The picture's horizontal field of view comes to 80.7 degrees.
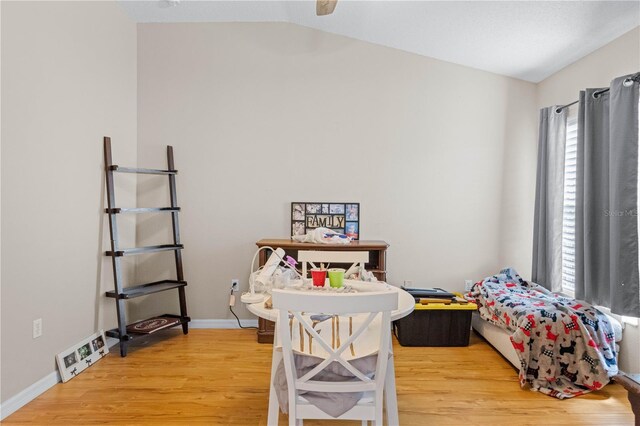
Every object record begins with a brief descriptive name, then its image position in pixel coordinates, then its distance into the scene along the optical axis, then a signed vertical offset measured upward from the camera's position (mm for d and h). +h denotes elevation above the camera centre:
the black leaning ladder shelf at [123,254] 2959 -418
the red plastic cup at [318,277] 1881 -355
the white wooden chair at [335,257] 2400 -324
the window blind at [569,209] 3117 -7
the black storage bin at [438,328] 3193 -1028
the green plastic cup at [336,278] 1868 -356
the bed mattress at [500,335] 2639 -1044
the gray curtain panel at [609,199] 2389 +68
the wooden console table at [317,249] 3234 -372
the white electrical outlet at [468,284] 3670 -748
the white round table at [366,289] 1583 -452
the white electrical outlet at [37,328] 2334 -777
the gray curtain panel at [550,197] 3164 +96
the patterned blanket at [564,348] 2387 -915
